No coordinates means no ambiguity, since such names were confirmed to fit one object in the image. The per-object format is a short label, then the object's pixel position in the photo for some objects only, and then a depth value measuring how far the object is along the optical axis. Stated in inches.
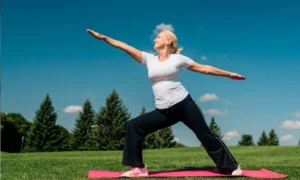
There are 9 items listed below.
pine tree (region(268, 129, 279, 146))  2456.8
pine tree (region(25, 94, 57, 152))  2164.1
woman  252.2
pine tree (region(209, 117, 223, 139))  2383.1
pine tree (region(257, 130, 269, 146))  2476.6
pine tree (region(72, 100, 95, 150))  2160.4
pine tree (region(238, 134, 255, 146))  2711.6
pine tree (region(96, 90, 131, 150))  2034.9
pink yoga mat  255.3
